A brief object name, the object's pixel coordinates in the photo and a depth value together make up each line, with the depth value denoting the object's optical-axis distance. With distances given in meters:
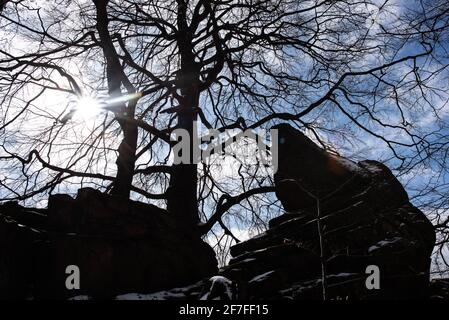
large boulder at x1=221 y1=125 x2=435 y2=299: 6.57
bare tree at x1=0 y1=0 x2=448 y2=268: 9.57
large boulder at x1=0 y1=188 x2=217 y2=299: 6.96
